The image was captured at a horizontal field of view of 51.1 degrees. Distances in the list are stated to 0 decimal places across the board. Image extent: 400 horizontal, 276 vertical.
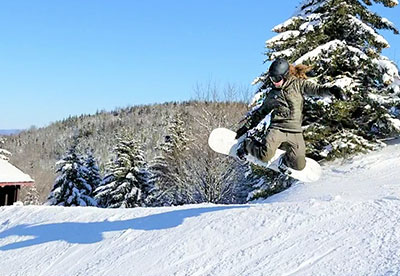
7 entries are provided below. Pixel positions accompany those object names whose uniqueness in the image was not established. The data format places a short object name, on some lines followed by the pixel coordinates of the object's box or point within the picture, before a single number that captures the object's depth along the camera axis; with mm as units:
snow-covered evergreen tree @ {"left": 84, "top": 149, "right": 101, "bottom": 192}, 28611
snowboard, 6652
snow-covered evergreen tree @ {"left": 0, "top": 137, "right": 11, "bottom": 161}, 27805
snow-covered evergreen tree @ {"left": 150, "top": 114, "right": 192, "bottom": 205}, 22688
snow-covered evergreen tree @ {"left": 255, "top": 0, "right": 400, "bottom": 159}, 10719
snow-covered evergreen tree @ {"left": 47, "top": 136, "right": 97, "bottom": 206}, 26531
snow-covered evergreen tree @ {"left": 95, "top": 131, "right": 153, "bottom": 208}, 25344
